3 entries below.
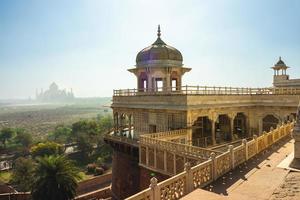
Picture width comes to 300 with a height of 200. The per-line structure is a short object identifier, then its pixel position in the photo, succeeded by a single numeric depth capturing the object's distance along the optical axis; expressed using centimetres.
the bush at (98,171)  4269
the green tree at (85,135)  5353
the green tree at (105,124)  6443
